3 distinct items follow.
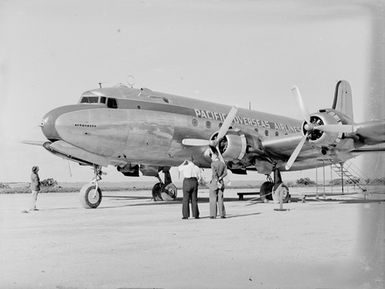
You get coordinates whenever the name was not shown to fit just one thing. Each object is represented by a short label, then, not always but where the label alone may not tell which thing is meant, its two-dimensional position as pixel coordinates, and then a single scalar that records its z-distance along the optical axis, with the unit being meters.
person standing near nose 14.18
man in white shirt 10.78
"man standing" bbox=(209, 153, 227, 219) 10.92
